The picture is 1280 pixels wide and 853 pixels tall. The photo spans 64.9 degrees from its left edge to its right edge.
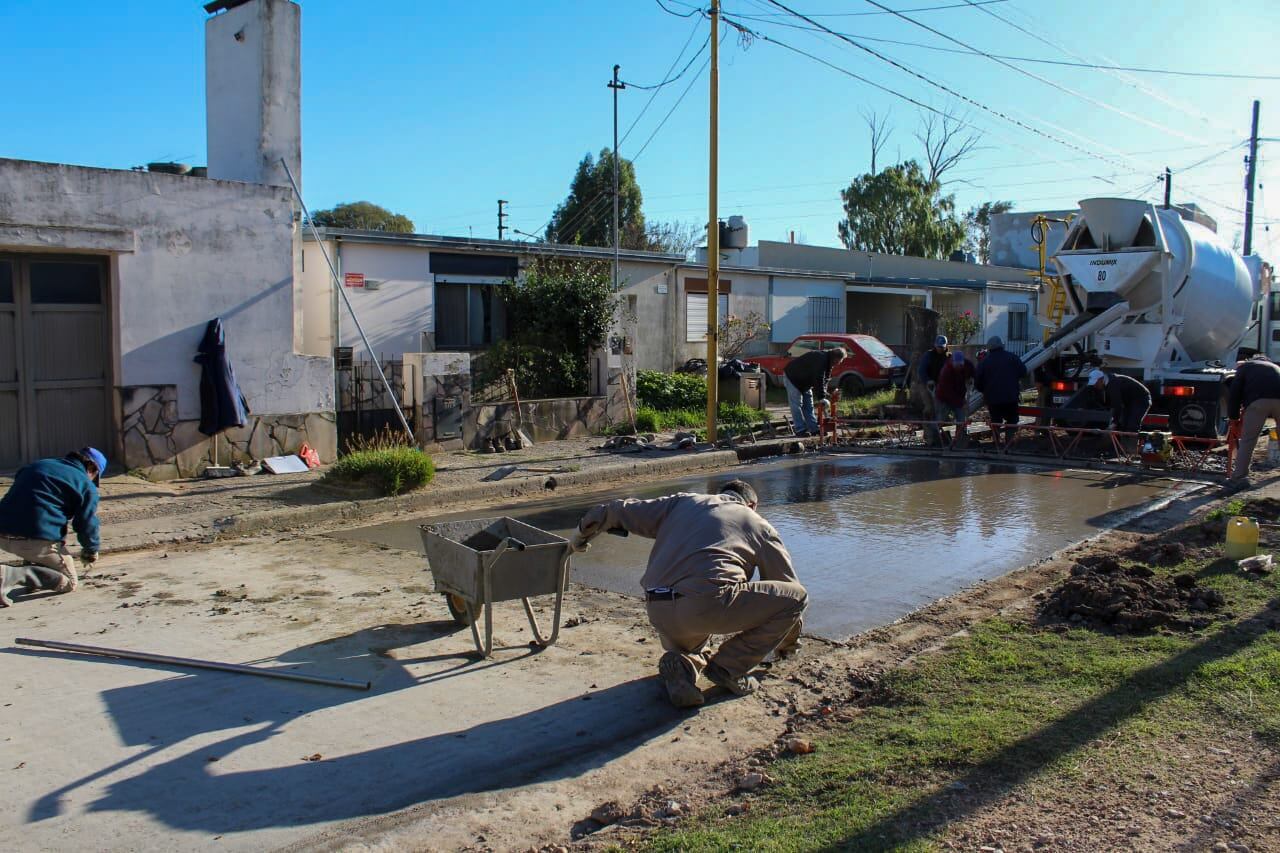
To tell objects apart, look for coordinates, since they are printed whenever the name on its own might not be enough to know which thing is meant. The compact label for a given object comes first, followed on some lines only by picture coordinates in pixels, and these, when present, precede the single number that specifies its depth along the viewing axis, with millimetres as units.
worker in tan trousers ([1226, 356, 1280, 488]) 11195
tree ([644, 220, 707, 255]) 45500
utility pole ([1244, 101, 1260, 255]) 36250
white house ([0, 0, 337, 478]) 10977
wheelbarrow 5574
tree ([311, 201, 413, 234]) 54406
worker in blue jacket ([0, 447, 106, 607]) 7008
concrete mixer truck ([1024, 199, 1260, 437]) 15195
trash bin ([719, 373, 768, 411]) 19625
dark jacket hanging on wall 11844
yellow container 7594
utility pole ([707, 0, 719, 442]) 15173
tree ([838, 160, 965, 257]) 53875
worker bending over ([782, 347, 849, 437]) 16219
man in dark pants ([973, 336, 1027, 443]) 14906
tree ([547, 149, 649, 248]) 42812
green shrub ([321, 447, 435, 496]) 10875
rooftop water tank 28594
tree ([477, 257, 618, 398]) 17516
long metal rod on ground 5327
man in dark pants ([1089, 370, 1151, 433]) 14211
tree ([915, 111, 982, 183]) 58500
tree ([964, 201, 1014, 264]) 70688
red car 23438
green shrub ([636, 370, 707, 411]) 19281
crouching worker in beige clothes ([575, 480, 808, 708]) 5031
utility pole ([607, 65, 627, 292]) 24631
